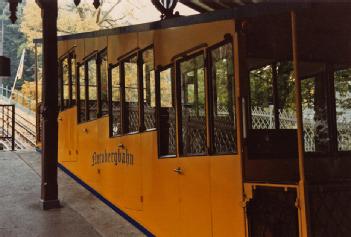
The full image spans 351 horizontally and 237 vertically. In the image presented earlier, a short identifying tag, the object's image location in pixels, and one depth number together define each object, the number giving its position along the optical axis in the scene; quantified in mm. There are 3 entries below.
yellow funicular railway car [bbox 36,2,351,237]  3988
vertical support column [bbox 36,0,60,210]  7816
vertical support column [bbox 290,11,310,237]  3727
